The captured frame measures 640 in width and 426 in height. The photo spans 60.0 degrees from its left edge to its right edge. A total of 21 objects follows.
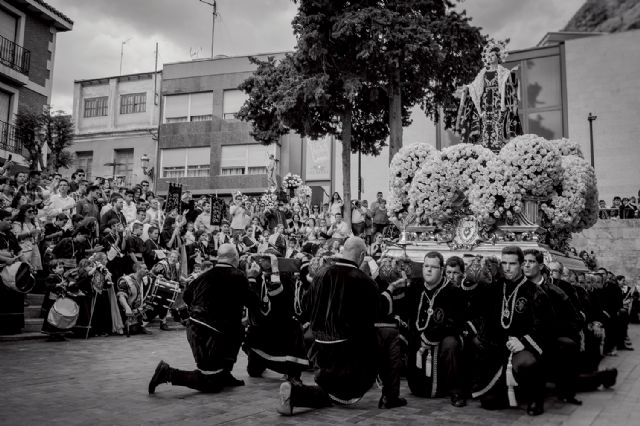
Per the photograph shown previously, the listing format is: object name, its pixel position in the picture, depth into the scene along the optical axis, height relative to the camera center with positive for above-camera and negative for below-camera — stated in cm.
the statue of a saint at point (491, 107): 1020 +294
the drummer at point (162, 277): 1305 -46
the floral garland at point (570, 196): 931 +115
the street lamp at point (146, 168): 3354 +551
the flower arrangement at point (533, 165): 845 +151
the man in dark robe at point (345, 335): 582 -79
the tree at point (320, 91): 1831 +585
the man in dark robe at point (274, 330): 720 -94
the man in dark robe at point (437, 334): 634 -84
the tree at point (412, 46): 1741 +695
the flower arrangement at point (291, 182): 2397 +337
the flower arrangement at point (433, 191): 898 +115
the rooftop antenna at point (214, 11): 3662 +1641
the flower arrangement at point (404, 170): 962 +160
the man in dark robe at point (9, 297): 1029 -79
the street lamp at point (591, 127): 2596 +649
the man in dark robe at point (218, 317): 666 -72
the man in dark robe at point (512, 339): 572 -80
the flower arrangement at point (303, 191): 2318 +292
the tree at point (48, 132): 2577 +583
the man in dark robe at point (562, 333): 620 -79
